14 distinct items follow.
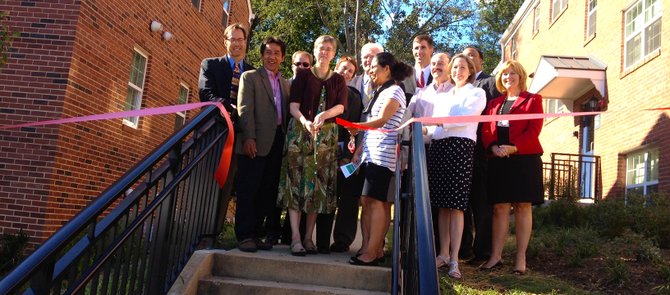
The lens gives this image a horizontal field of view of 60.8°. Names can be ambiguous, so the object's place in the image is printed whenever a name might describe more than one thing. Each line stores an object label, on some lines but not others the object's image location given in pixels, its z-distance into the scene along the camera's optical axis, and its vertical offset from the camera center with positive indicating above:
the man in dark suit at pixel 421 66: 5.20 +1.26
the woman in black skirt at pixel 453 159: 4.38 +0.34
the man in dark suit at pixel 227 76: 4.64 +0.88
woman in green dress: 4.42 +0.31
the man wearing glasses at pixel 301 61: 4.79 +1.08
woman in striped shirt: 4.21 +0.34
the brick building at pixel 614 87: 10.04 +2.75
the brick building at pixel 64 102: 7.93 +0.95
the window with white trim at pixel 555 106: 15.80 +3.11
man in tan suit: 4.30 +0.33
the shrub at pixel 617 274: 4.78 -0.46
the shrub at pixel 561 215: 8.30 -0.02
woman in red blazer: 4.67 +0.38
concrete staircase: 3.91 -0.60
